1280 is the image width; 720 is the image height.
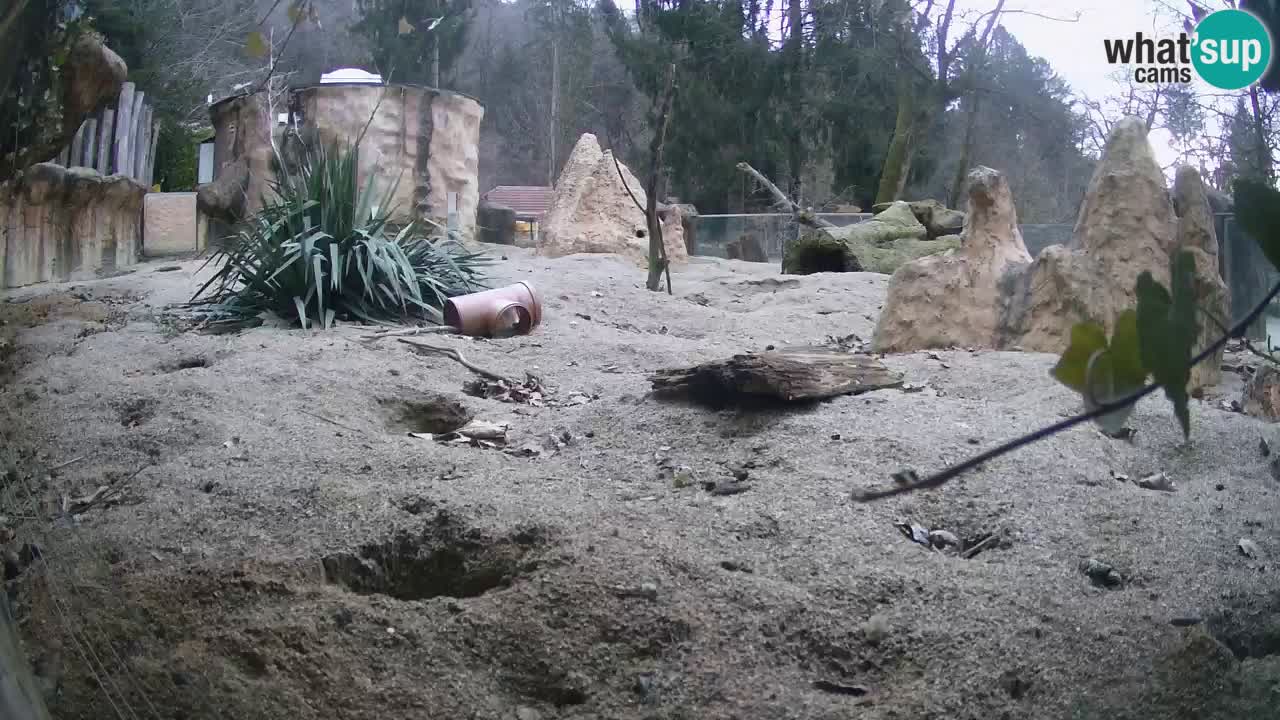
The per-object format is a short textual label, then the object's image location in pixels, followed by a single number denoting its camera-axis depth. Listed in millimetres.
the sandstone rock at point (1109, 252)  4422
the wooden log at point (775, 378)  3170
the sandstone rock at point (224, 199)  10727
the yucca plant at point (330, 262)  5375
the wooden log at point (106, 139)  8414
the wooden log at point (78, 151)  7847
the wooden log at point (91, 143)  8056
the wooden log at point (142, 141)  9352
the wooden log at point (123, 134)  8578
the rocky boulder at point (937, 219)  10242
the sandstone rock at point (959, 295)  4797
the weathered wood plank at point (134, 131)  8945
